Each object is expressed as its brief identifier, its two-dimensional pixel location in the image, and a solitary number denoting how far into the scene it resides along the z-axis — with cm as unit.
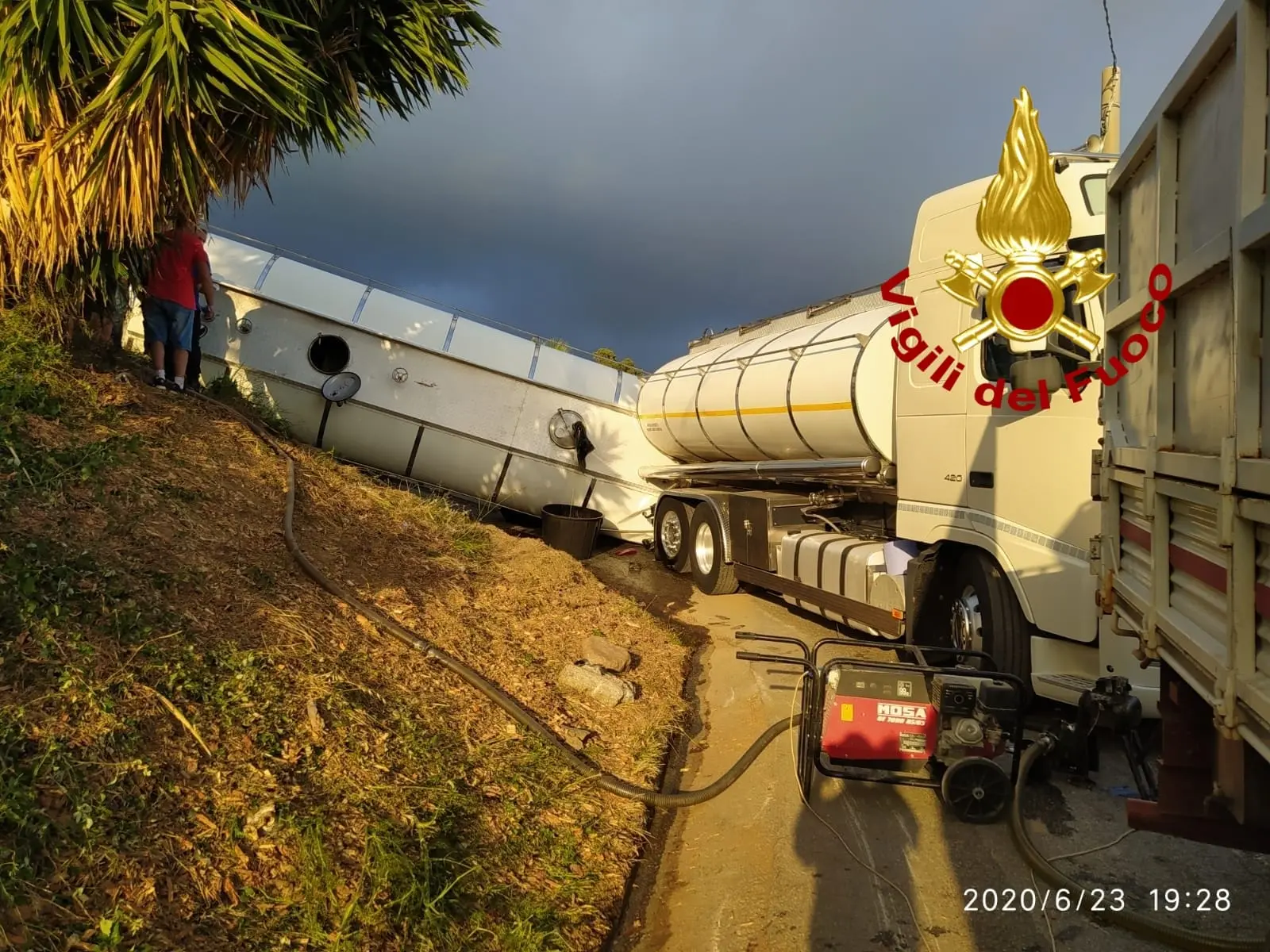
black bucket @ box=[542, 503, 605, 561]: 1088
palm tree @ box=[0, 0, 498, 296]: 496
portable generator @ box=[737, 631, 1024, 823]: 418
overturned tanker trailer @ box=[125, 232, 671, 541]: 1064
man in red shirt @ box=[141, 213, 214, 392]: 734
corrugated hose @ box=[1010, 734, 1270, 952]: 296
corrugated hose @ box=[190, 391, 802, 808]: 420
